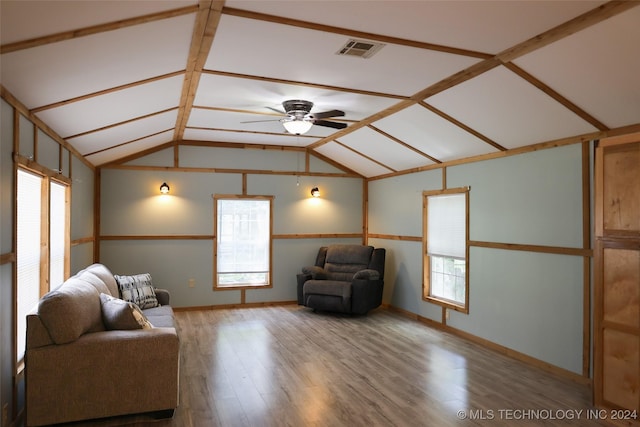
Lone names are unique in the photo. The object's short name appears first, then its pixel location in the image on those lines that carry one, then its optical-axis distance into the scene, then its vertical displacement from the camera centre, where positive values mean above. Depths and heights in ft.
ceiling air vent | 10.68 +3.94
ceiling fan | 15.64 +3.32
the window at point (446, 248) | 19.71 -1.46
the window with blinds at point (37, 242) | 11.43 -0.81
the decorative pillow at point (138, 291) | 17.03 -2.89
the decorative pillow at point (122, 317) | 11.80 -2.65
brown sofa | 10.45 -3.53
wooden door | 11.03 -1.44
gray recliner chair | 22.72 -3.35
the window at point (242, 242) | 24.90 -1.49
